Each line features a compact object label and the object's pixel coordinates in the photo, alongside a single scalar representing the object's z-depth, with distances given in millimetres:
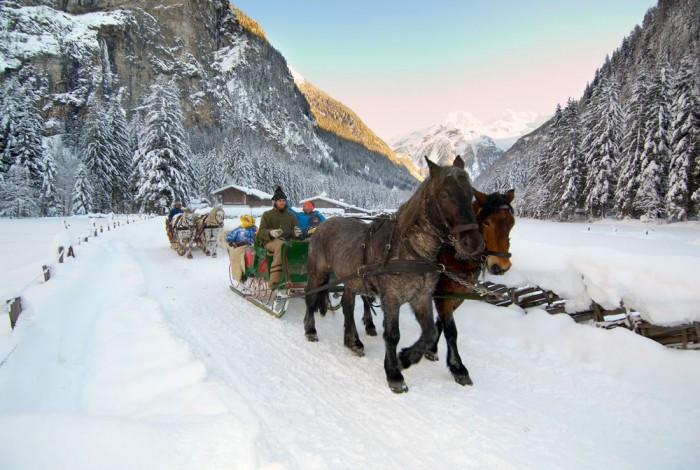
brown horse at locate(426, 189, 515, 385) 3797
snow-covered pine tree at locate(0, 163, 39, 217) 31906
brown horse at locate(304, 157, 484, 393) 3288
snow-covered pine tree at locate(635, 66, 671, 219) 25984
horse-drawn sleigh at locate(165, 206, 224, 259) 13562
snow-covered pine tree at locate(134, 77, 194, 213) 32344
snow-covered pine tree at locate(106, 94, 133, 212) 41344
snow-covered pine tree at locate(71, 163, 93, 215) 37094
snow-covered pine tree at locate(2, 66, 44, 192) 33000
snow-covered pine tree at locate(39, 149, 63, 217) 34875
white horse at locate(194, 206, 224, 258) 13797
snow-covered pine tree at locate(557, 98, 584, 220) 33062
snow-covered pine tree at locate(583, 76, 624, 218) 30312
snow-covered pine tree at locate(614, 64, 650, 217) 27305
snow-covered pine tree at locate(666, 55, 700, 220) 23797
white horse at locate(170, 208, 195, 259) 13484
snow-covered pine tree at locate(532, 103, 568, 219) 35250
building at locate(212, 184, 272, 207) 52281
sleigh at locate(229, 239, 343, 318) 6402
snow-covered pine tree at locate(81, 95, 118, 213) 38375
